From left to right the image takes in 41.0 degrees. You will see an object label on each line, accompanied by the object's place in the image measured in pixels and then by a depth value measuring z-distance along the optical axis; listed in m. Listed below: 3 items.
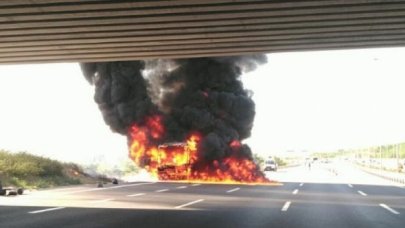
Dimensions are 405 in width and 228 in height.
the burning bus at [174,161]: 34.53
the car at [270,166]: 66.39
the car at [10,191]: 19.00
